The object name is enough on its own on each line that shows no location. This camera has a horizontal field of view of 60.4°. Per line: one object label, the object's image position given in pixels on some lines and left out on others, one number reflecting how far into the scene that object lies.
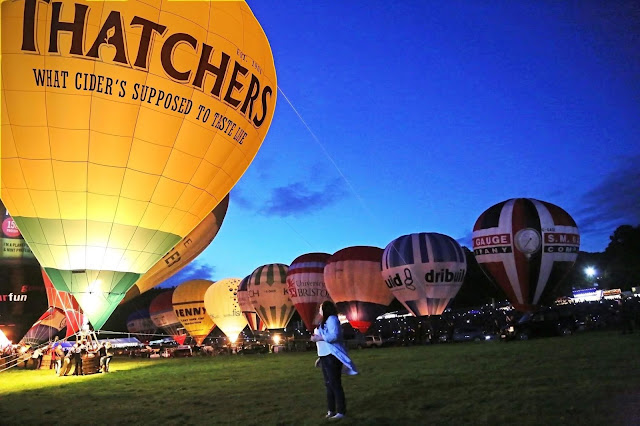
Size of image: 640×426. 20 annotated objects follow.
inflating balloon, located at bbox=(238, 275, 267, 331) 32.28
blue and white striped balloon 24.19
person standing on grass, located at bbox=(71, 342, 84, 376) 14.87
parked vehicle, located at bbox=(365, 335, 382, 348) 25.07
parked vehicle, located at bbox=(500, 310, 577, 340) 20.67
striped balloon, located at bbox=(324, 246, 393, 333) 26.97
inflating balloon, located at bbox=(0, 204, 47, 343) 23.14
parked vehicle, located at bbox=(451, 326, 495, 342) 25.20
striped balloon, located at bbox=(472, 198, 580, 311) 22.19
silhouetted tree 49.50
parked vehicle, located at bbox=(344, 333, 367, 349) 24.86
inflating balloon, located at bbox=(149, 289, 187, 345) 38.91
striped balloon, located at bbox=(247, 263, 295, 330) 30.98
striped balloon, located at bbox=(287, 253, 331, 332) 29.09
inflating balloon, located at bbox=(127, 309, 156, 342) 51.59
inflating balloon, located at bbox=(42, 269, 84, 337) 19.55
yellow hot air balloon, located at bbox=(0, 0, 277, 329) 10.39
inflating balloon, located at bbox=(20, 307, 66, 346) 28.44
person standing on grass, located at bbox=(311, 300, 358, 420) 6.07
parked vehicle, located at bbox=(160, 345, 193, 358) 28.38
